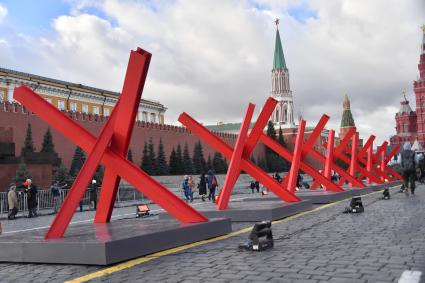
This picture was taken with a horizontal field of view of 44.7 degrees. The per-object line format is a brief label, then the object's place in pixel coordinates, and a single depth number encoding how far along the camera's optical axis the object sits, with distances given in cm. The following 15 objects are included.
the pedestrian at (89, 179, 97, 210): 2120
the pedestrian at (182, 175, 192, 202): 2509
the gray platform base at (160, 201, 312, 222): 1033
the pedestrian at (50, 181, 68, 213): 2065
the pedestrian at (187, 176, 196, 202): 2498
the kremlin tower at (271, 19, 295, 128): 11400
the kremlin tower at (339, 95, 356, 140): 11988
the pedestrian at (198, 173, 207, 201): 2558
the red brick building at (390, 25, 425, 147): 9344
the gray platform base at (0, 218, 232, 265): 570
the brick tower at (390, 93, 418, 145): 10312
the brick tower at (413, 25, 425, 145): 9294
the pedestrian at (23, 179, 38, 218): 1809
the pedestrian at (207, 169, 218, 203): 2507
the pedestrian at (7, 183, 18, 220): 1747
